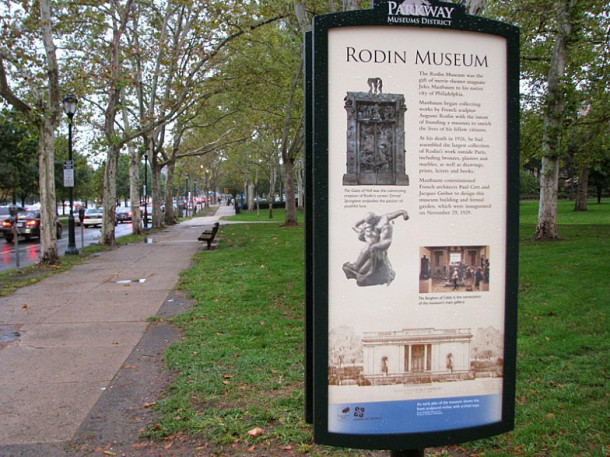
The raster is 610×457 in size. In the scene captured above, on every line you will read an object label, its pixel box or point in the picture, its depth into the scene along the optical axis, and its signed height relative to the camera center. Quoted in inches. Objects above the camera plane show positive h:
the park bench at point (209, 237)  703.4 -49.6
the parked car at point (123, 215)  1956.7 -58.6
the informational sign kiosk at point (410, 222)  99.7 -4.8
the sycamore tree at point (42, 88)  510.0 +104.5
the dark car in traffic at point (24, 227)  976.9 -48.9
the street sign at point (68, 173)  685.3 +32.1
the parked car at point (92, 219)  1674.5 -61.3
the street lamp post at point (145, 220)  1262.4 -49.3
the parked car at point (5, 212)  1061.8 -26.2
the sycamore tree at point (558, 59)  550.4 +157.4
